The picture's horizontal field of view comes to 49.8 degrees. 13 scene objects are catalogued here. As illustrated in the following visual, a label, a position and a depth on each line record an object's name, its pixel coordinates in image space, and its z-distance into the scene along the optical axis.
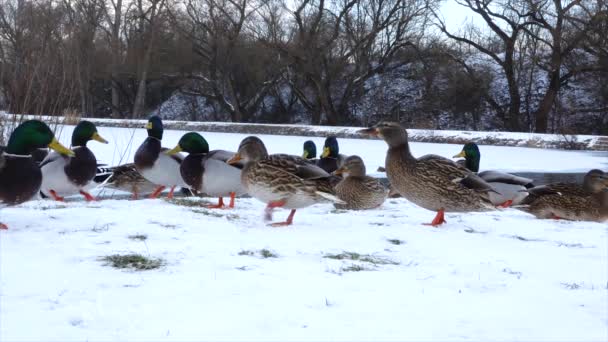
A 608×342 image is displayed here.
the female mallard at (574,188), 5.57
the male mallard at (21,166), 3.62
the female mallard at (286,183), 4.18
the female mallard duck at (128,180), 7.00
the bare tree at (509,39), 21.31
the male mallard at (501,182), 6.46
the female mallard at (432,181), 4.50
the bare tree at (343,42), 24.55
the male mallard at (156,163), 6.24
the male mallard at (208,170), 5.53
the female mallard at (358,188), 5.90
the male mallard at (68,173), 5.69
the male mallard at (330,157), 7.72
